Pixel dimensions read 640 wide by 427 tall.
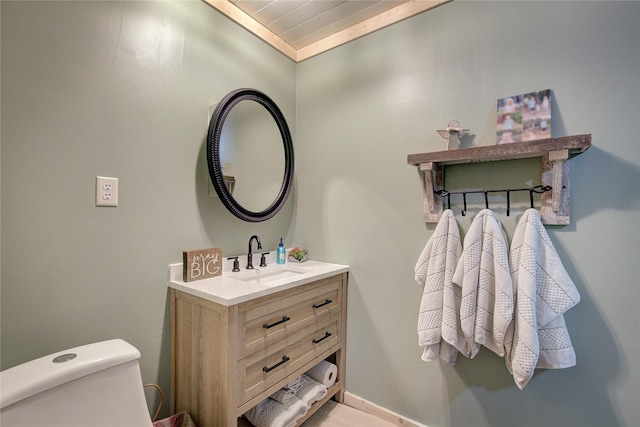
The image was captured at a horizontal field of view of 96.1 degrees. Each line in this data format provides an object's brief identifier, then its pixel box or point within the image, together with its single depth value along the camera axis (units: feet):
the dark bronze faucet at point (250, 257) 5.81
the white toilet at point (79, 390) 2.59
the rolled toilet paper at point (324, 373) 5.81
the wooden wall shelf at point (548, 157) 3.85
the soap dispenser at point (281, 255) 6.37
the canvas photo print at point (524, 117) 4.22
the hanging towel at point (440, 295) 4.57
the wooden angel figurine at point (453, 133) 4.82
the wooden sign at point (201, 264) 4.72
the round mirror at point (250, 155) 5.19
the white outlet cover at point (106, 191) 3.98
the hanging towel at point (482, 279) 4.20
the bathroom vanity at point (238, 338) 4.00
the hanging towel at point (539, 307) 3.81
